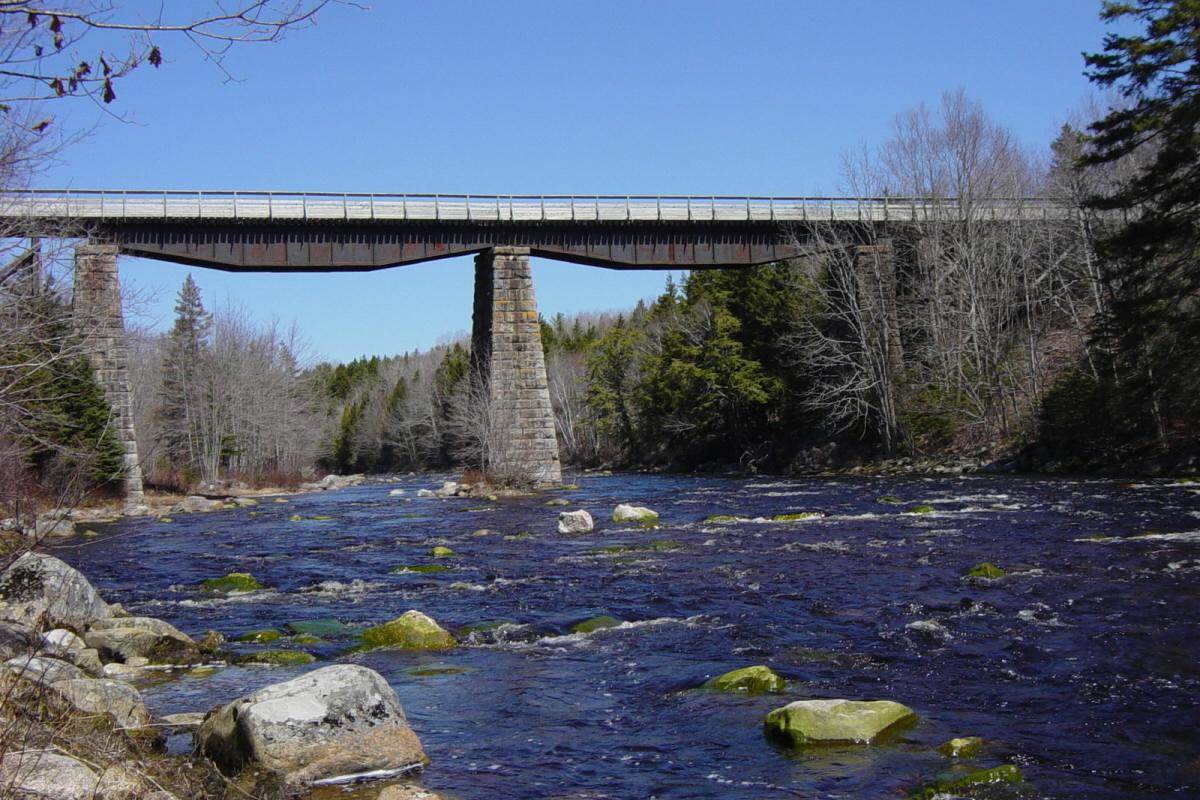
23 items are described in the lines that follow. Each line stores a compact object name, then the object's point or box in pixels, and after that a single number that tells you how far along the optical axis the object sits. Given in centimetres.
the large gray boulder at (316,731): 692
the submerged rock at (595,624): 1202
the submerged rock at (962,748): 702
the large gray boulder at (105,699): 725
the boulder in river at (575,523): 2289
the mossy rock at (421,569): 1753
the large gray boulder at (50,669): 748
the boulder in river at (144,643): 1070
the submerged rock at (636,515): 2417
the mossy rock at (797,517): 2283
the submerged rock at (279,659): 1057
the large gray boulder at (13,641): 875
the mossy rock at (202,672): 1018
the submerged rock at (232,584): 1609
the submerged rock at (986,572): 1370
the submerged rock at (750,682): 899
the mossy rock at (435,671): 1012
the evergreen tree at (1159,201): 2406
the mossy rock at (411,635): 1142
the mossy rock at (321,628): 1223
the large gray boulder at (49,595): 1120
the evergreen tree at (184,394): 6019
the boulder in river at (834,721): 746
